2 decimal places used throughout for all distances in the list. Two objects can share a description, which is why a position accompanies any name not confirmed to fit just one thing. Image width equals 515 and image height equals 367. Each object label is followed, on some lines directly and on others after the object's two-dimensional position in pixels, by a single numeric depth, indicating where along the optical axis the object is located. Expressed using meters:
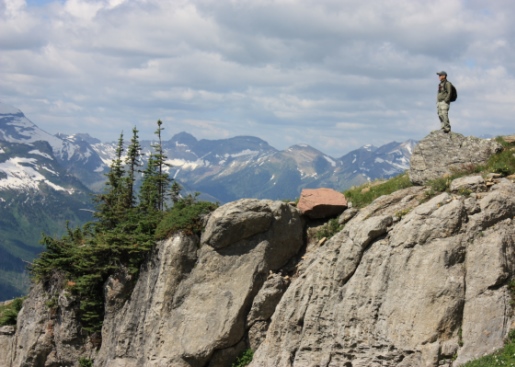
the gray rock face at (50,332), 34.28
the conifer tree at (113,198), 43.81
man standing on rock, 29.97
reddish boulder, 29.97
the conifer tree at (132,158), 56.25
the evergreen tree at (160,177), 52.88
